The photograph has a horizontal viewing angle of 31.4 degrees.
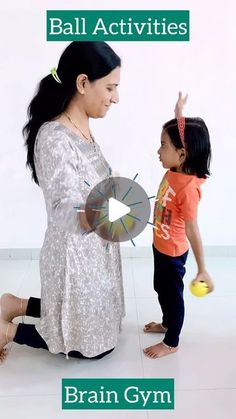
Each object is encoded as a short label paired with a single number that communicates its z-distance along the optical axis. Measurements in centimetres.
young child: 84
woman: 76
